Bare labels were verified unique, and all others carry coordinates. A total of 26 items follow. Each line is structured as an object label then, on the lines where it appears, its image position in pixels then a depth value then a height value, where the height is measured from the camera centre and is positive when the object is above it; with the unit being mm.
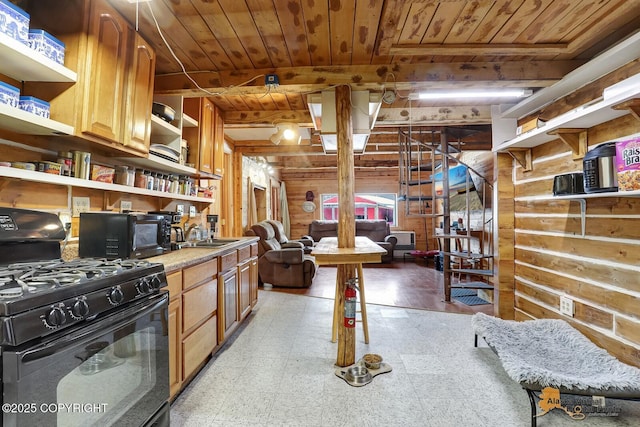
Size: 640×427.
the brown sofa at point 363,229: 7691 -154
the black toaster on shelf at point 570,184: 1981 +283
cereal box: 1481 +319
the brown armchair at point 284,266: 4539 -671
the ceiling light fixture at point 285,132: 3750 +1185
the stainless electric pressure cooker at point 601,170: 1664 +325
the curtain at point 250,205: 5680 +355
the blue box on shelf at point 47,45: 1353 +843
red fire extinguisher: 2172 -633
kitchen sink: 2553 -192
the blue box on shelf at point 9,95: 1217 +539
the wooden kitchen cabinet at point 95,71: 1528 +851
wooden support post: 2328 +338
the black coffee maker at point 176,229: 2491 -60
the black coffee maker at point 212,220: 3088 +30
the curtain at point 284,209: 8562 +416
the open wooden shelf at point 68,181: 1329 +224
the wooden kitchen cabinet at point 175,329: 1652 -617
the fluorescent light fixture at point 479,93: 2654 +1225
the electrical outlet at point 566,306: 2236 -627
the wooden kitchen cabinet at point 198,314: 1819 -622
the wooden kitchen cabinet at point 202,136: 2885 +876
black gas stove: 831 -379
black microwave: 1700 -74
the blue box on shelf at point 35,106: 1341 +545
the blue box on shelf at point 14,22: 1199 +851
